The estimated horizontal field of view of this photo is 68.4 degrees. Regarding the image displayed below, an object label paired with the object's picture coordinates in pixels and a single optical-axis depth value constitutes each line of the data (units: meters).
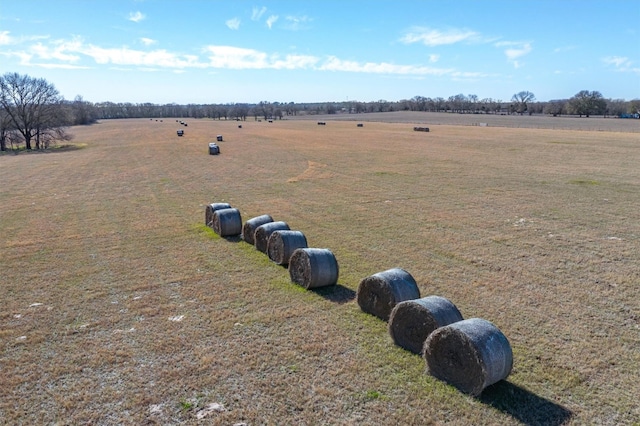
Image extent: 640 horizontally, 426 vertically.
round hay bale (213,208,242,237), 15.51
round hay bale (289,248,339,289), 10.77
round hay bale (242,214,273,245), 14.66
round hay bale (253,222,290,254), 13.62
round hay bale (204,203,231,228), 16.75
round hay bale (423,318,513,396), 6.77
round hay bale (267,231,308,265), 12.46
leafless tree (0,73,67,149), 63.03
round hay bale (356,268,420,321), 9.12
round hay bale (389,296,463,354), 7.82
